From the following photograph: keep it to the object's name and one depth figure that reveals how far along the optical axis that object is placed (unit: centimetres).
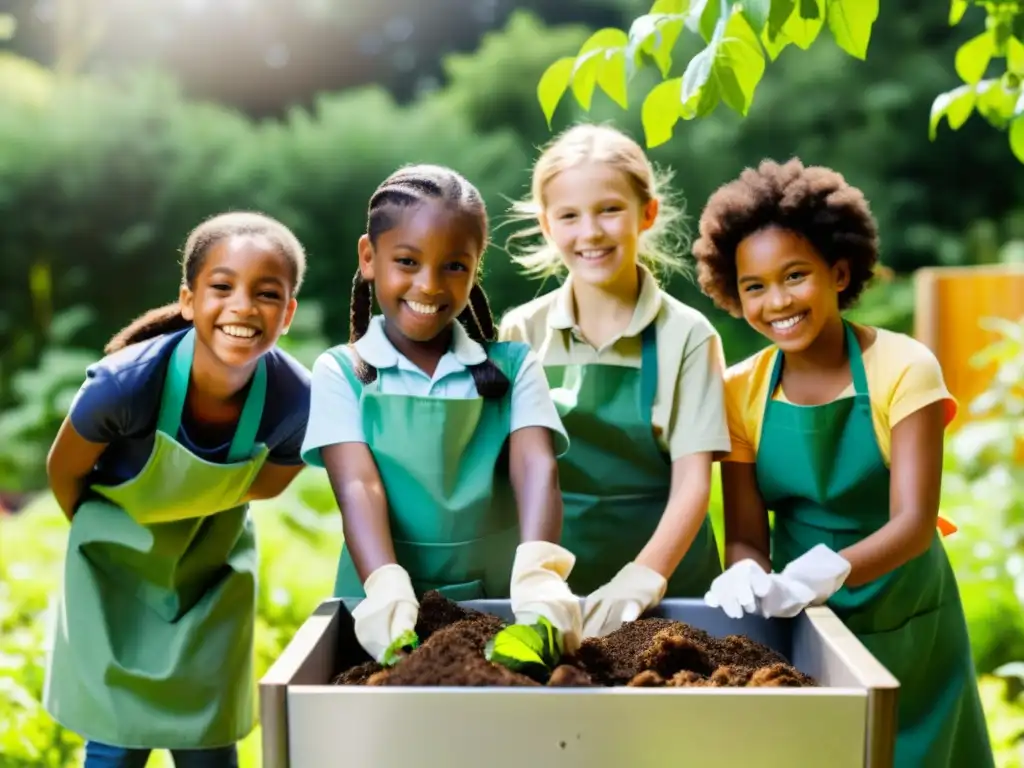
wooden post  604
